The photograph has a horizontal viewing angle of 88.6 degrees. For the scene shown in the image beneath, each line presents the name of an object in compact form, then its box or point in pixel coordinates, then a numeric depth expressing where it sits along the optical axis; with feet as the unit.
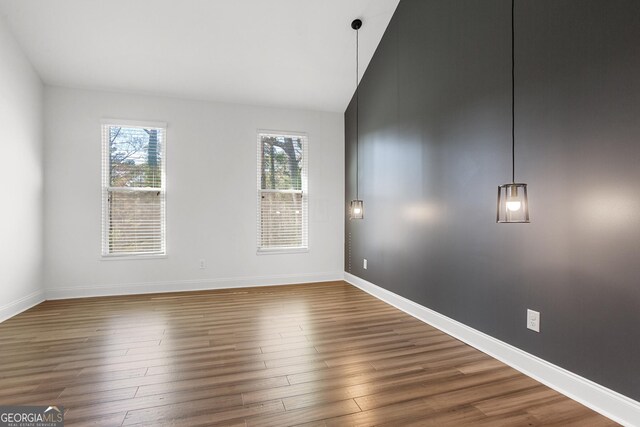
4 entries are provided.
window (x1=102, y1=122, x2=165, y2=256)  14.47
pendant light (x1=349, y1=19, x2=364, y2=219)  12.61
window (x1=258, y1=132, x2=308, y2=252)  16.63
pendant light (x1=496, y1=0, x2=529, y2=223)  6.60
